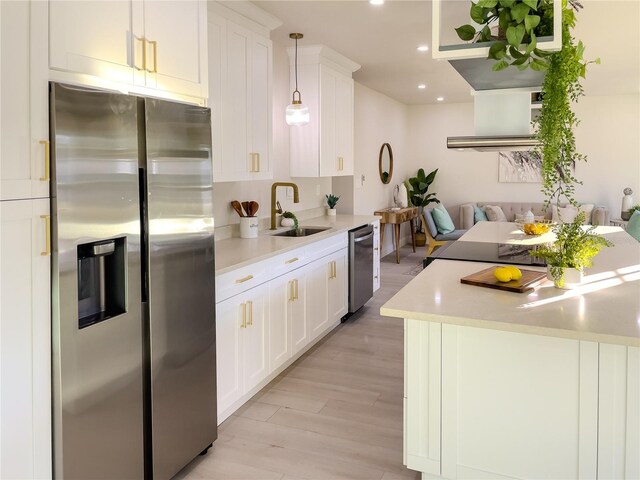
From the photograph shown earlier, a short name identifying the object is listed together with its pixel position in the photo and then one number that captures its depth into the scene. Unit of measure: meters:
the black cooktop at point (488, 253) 3.26
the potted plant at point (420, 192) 9.27
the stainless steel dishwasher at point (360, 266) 4.95
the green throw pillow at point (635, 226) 4.95
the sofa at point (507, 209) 8.85
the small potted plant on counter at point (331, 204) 5.78
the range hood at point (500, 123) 2.81
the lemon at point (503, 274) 2.49
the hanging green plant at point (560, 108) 2.03
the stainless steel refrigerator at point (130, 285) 1.82
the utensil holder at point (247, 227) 4.02
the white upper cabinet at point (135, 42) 1.83
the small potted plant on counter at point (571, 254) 2.43
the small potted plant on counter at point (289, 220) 4.47
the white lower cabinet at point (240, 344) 2.87
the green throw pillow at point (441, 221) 7.84
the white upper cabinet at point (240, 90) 3.32
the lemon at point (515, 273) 2.53
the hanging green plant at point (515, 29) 1.80
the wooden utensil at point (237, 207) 4.02
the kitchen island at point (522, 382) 1.96
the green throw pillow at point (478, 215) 8.80
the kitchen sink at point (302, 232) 4.58
